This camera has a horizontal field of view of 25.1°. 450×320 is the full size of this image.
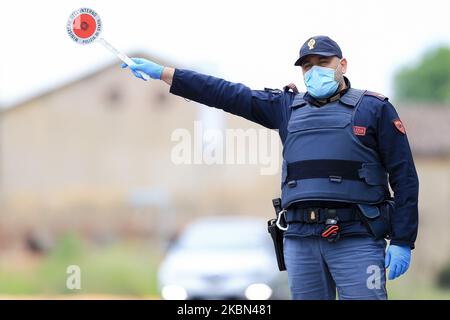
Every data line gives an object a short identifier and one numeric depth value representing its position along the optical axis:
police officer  5.14
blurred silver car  14.18
